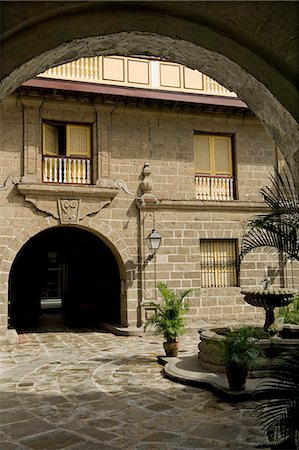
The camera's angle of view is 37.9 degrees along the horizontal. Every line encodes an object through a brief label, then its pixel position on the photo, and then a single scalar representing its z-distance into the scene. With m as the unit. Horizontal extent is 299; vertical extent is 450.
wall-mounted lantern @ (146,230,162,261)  11.41
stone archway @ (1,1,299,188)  2.65
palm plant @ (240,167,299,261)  3.62
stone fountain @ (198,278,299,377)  6.44
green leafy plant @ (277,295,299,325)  7.80
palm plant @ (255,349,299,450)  2.89
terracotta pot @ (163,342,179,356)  8.05
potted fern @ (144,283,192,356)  8.05
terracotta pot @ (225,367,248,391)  5.49
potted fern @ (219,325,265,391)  5.46
